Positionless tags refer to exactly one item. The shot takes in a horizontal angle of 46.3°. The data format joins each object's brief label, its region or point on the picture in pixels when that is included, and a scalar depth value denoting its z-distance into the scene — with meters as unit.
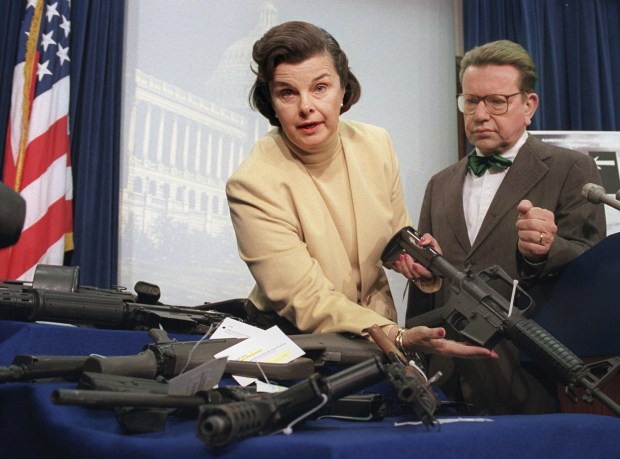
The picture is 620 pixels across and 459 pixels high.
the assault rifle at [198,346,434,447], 0.90
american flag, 4.24
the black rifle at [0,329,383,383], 1.30
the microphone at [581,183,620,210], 1.83
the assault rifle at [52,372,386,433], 1.01
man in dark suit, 2.22
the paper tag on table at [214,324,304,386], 1.58
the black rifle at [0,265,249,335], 1.92
